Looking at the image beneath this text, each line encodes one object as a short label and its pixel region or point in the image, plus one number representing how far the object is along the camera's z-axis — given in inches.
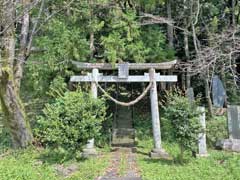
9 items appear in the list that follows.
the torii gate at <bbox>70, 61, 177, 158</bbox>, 329.7
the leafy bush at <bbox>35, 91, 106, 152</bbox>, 271.9
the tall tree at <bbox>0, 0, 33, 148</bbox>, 323.0
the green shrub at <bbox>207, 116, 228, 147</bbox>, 364.8
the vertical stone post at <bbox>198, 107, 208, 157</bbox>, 309.7
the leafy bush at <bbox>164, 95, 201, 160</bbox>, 277.4
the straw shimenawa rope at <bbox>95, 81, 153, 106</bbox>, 329.2
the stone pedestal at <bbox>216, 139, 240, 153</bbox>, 333.1
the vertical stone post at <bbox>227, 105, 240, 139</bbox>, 339.9
